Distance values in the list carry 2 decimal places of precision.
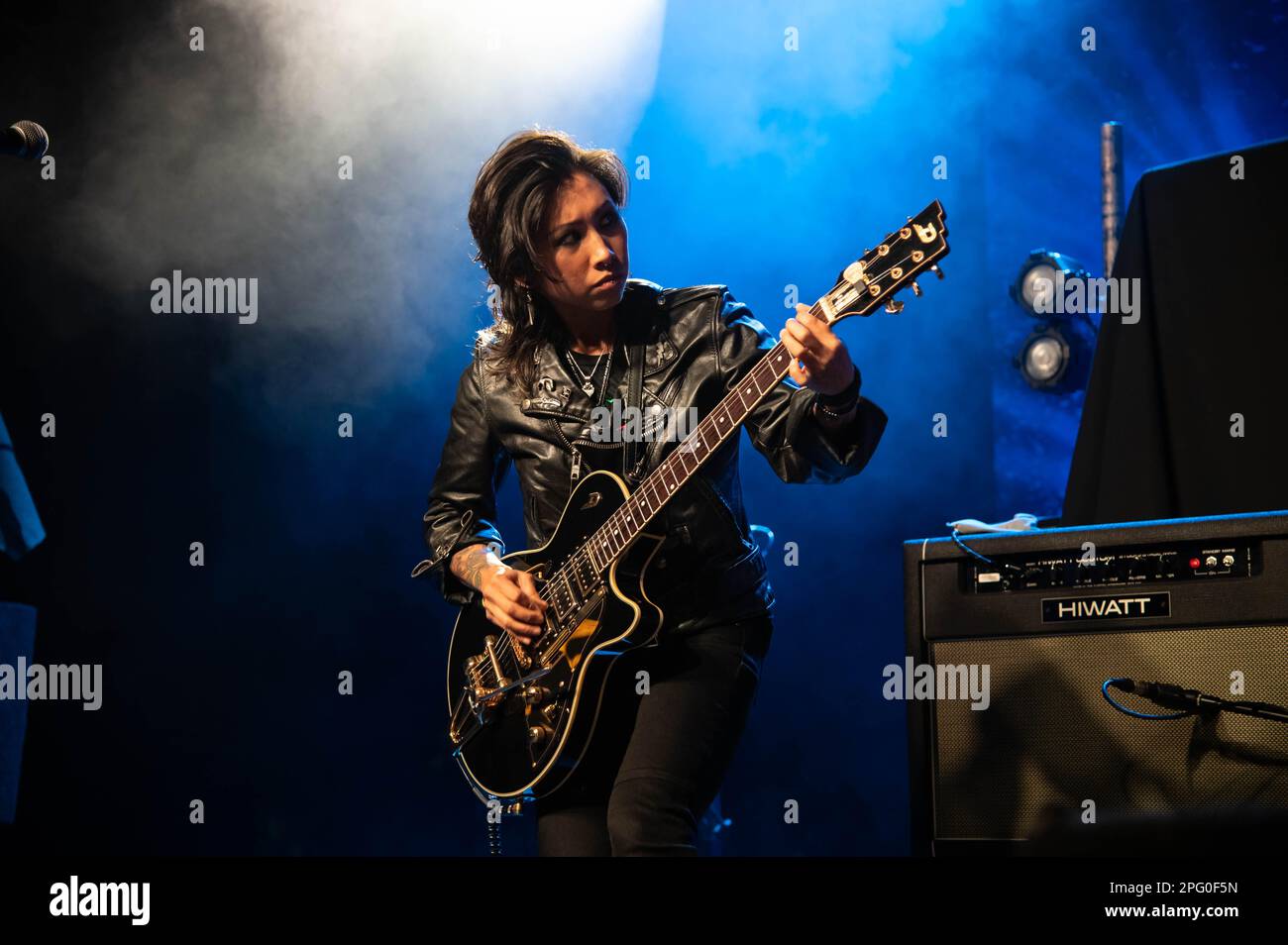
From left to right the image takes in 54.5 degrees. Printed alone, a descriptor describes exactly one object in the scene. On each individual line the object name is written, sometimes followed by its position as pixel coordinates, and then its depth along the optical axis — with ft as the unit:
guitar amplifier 7.41
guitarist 7.75
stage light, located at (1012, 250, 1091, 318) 12.37
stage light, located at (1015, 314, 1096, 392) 12.67
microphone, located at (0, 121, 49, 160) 8.23
